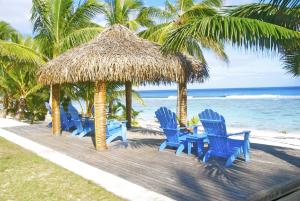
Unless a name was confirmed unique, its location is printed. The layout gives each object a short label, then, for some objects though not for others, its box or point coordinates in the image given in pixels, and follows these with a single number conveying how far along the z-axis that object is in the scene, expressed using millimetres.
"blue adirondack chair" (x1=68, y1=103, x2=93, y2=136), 10266
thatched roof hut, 7473
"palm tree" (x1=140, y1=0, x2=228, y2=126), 9844
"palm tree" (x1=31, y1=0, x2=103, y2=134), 11320
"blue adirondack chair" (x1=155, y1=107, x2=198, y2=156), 7312
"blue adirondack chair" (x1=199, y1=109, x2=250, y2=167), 6145
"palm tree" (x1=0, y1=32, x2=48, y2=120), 17156
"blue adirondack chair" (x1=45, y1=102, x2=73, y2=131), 11500
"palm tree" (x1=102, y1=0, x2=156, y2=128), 12562
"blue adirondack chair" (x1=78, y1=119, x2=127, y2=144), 9070
